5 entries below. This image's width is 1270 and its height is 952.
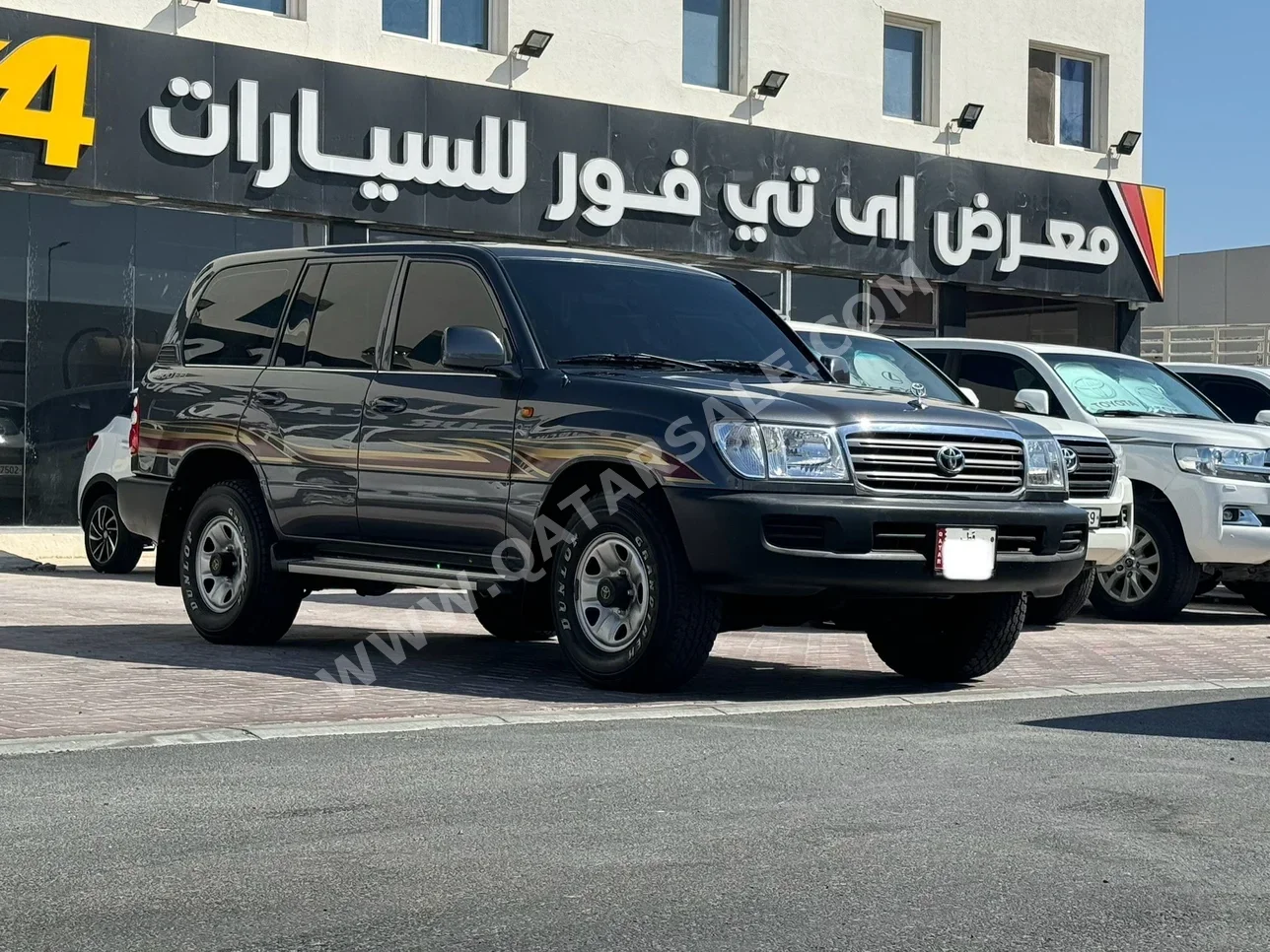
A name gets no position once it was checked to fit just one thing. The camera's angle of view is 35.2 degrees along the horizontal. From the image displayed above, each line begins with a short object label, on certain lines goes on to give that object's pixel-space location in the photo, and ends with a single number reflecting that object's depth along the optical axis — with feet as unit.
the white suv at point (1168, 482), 44.32
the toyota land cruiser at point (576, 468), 27.48
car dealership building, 64.18
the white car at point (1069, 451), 40.96
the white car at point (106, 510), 58.59
